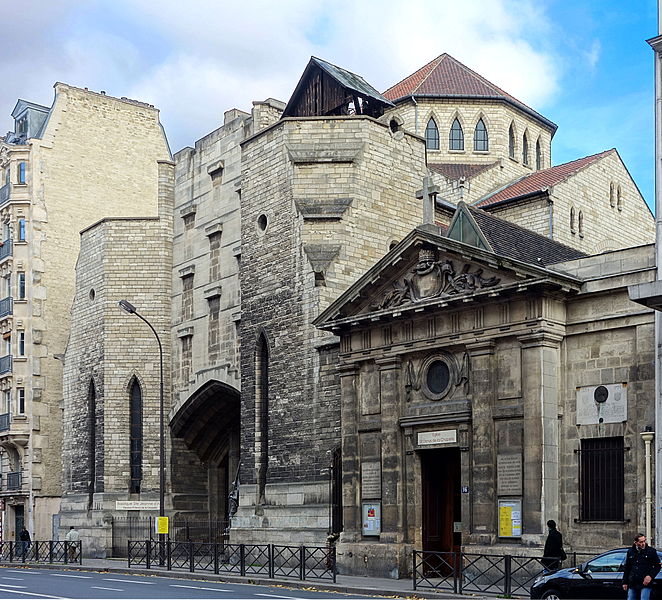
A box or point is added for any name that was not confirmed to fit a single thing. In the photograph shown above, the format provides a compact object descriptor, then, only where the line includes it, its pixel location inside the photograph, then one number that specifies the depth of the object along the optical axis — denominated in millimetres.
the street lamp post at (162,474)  32844
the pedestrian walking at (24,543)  37869
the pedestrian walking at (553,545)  21375
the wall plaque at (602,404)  22766
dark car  17422
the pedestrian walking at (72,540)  36125
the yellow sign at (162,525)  31719
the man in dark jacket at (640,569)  16375
